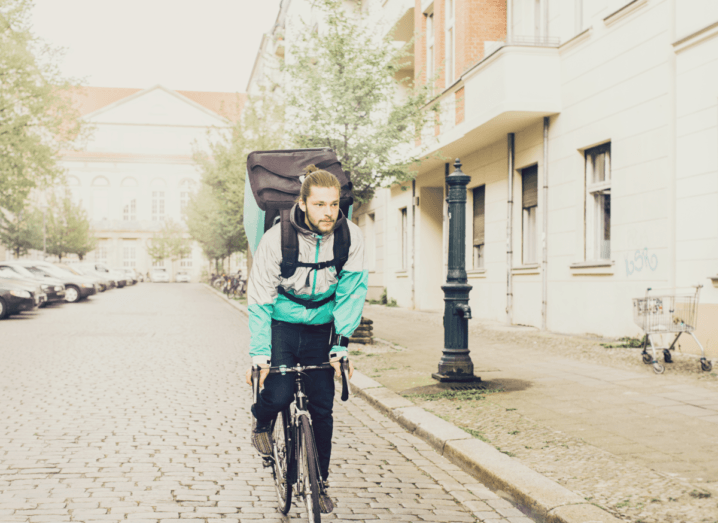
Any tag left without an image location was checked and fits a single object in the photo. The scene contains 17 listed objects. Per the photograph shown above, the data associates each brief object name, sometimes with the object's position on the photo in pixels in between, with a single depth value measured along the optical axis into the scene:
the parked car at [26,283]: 20.39
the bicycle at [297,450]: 3.45
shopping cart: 8.62
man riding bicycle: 3.57
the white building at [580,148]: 9.76
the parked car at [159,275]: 73.38
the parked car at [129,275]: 59.27
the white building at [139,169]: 80.12
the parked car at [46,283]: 24.58
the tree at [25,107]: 25.72
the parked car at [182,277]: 75.81
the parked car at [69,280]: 27.59
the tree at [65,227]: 59.84
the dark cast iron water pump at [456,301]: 7.84
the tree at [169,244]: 78.31
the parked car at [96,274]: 36.53
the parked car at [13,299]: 19.50
